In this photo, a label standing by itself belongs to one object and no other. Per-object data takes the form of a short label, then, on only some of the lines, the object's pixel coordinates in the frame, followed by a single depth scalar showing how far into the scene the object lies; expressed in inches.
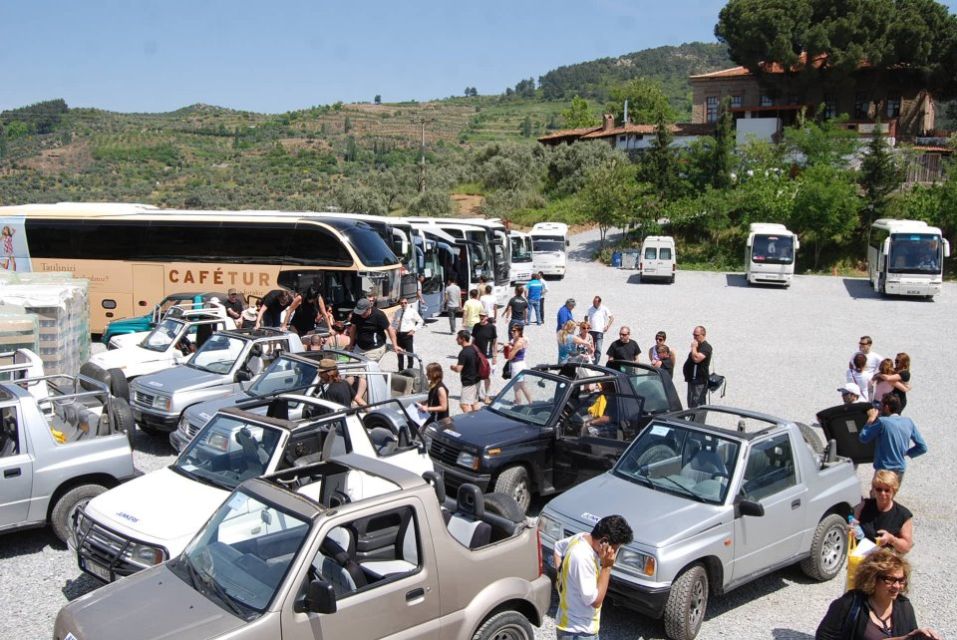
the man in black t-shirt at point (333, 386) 391.5
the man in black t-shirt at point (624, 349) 527.8
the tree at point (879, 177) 1647.4
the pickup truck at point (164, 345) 550.0
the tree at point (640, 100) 3688.5
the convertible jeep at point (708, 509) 264.7
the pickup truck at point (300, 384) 409.7
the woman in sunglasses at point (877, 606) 172.6
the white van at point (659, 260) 1450.5
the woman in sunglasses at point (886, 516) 247.4
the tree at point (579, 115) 3996.1
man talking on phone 205.4
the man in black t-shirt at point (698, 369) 516.7
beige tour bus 856.3
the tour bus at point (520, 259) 1366.9
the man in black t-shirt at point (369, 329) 612.7
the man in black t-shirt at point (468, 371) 482.9
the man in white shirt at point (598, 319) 669.3
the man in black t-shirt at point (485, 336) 581.9
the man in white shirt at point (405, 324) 655.1
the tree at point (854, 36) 2236.7
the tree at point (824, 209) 1577.3
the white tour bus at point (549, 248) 1513.3
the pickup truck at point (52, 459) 307.4
